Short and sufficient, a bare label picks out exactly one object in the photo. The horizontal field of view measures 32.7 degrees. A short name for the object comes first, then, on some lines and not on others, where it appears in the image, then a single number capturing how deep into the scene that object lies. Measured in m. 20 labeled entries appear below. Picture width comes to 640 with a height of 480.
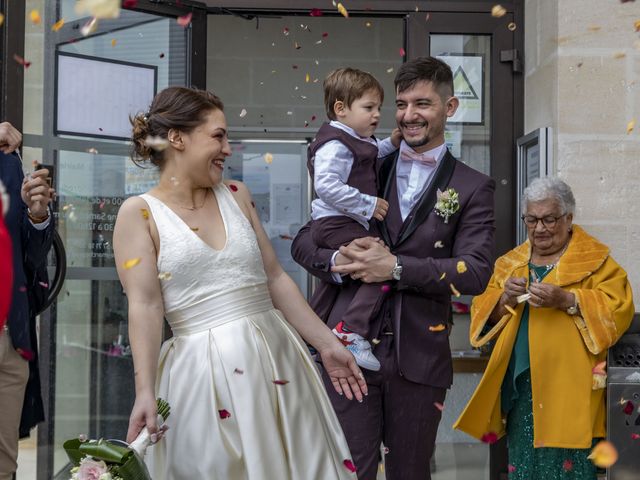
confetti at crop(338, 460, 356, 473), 3.18
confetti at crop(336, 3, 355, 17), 4.71
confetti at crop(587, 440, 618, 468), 4.34
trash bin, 4.42
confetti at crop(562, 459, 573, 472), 4.51
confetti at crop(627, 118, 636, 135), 4.95
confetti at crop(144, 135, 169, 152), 3.13
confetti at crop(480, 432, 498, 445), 4.59
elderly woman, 4.43
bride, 2.95
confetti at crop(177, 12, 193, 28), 5.15
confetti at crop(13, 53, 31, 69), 4.66
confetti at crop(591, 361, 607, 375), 4.49
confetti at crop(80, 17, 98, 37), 4.89
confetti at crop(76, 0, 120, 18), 2.51
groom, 3.64
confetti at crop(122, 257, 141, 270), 2.95
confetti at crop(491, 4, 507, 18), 5.11
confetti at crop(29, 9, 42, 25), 4.89
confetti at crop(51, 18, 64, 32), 4.95
